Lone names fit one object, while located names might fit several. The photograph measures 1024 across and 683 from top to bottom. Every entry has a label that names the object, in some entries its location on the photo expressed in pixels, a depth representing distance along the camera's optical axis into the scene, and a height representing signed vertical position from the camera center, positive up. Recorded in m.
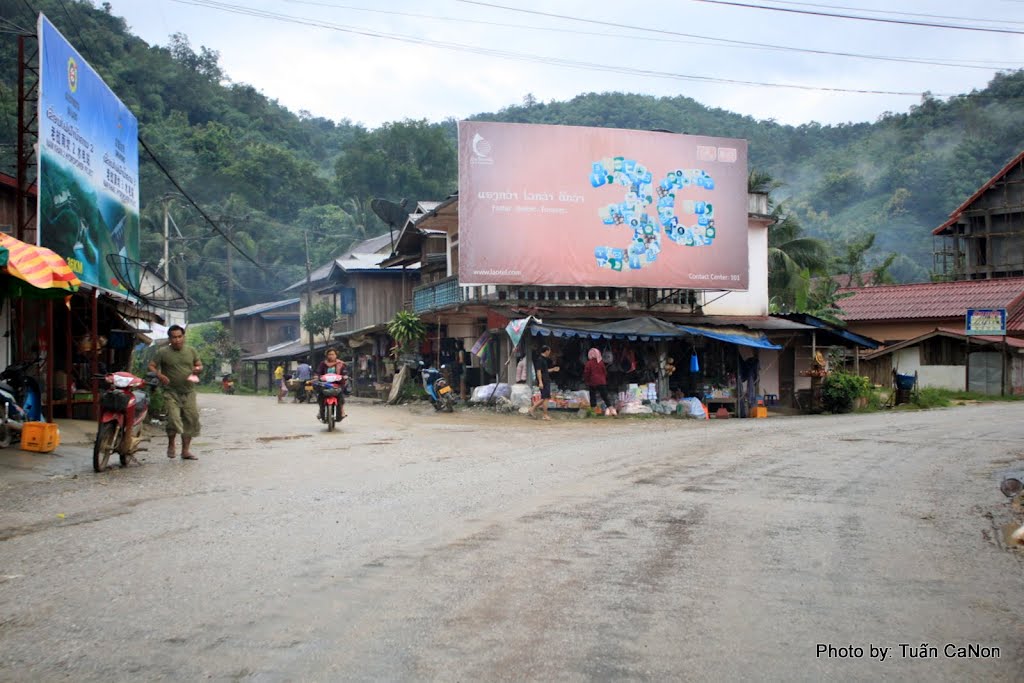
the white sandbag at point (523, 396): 21.95 -0.66
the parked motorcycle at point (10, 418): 11.24 -0.56
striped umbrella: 10.12 +1.25
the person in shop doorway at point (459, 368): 27.58 +0.05
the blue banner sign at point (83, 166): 14.09 +3.77
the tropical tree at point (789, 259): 32.84 +4.05
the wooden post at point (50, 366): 13.07 +0.13
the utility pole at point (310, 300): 43.69 +3.50
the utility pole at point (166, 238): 33.53 +5.34
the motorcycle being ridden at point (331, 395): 16.27 -0.43
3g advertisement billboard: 22.09 +4.10
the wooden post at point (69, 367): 14.83 +0.12
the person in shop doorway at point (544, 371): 22.41 -0.06
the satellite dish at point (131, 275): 18.03 +2.07
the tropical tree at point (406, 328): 28.25 +1.33
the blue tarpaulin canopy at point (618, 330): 20.97 +0.89
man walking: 11.28 -0.13
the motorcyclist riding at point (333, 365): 16.73 +0.11
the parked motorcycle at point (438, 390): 23.08 -0.52
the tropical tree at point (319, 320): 43.79 +2.52
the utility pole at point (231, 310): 47.69 +3.31
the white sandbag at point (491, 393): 23.09 -0.62
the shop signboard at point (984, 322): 30.58 +1.41
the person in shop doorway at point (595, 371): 21.56 -0.07
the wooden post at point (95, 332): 14.60 +0.67
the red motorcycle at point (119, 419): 10.20 -0.52
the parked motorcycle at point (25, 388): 12.50 -0.19
